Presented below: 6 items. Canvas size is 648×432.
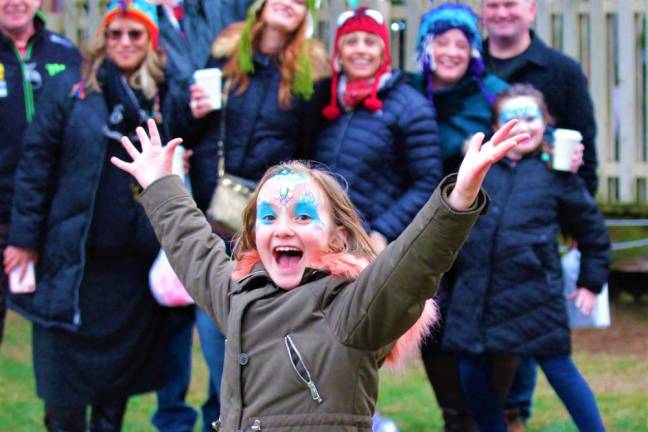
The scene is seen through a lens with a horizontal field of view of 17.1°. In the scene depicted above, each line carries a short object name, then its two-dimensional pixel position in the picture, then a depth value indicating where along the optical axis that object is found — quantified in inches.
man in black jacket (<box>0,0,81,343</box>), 375.9
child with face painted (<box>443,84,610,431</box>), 336.7
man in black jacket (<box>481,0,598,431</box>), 358.0
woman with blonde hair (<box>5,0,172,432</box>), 349.3
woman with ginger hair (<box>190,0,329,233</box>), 345.9
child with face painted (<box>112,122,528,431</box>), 196.8
